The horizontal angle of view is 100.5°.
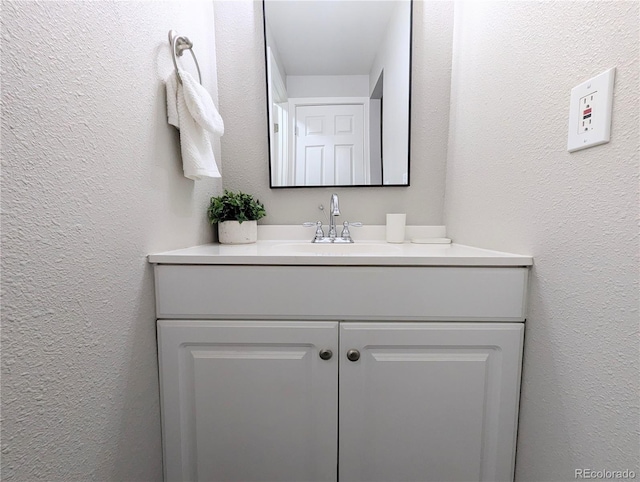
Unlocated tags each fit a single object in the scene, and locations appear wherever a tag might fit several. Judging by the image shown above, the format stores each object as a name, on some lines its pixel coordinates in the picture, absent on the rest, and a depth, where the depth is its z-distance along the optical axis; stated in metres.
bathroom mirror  1.13
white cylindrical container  1.10
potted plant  1.02
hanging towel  0.76
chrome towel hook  0.76
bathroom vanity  0.68
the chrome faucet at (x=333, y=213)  1.11
